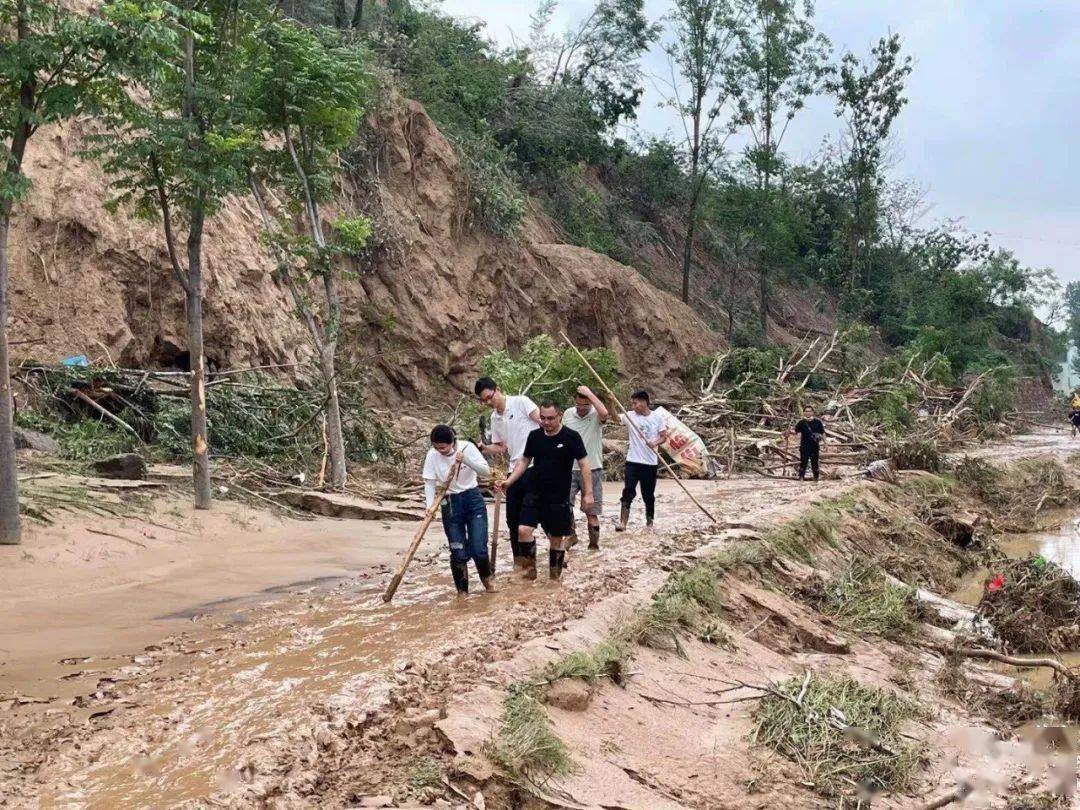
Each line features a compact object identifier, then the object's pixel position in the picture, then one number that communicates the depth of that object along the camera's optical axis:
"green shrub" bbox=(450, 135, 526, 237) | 25.67
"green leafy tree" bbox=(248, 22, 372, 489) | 12.97
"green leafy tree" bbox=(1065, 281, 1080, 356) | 75.03
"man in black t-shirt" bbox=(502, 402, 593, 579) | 8.41
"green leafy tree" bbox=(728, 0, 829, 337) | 36.59
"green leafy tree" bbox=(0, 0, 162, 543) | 8.02
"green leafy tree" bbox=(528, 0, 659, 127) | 35.44
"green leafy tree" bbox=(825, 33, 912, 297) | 39.84
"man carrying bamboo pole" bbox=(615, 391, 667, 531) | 10.96
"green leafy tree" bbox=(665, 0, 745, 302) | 35.62
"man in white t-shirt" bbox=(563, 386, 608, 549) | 10.30
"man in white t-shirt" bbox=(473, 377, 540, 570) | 8.62
